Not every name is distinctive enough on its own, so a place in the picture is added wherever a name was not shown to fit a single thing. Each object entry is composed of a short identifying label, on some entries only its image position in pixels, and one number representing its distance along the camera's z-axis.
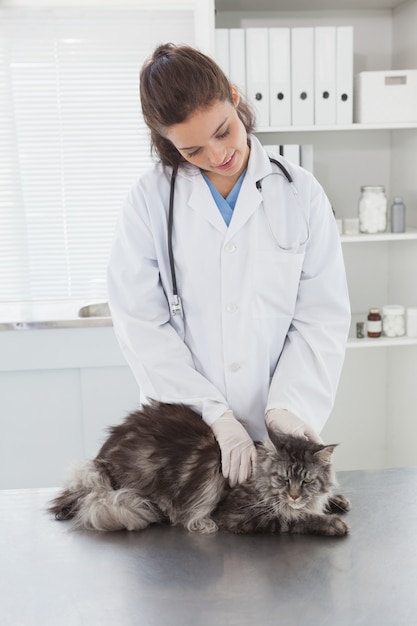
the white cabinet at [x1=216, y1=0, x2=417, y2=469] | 2.87
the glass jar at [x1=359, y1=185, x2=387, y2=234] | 2.78
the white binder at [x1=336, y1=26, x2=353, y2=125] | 2.60
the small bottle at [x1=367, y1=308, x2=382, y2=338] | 2.85
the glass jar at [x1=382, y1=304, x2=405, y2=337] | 2.84
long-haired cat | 1.28
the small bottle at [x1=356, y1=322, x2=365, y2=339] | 2.87
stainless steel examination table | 1.05
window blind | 3.07
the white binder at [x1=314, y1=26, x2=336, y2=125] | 2.60
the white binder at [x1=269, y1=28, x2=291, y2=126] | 2.59
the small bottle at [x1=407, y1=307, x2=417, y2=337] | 2.82
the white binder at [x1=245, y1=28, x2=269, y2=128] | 2.58
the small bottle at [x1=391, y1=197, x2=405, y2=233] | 2.79
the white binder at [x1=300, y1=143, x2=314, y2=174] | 2.76
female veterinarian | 1.56
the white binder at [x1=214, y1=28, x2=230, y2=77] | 2.58
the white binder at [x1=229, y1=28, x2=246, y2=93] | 2.59
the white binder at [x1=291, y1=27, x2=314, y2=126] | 2.60
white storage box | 2.68
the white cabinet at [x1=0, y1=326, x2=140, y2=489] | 2.85
